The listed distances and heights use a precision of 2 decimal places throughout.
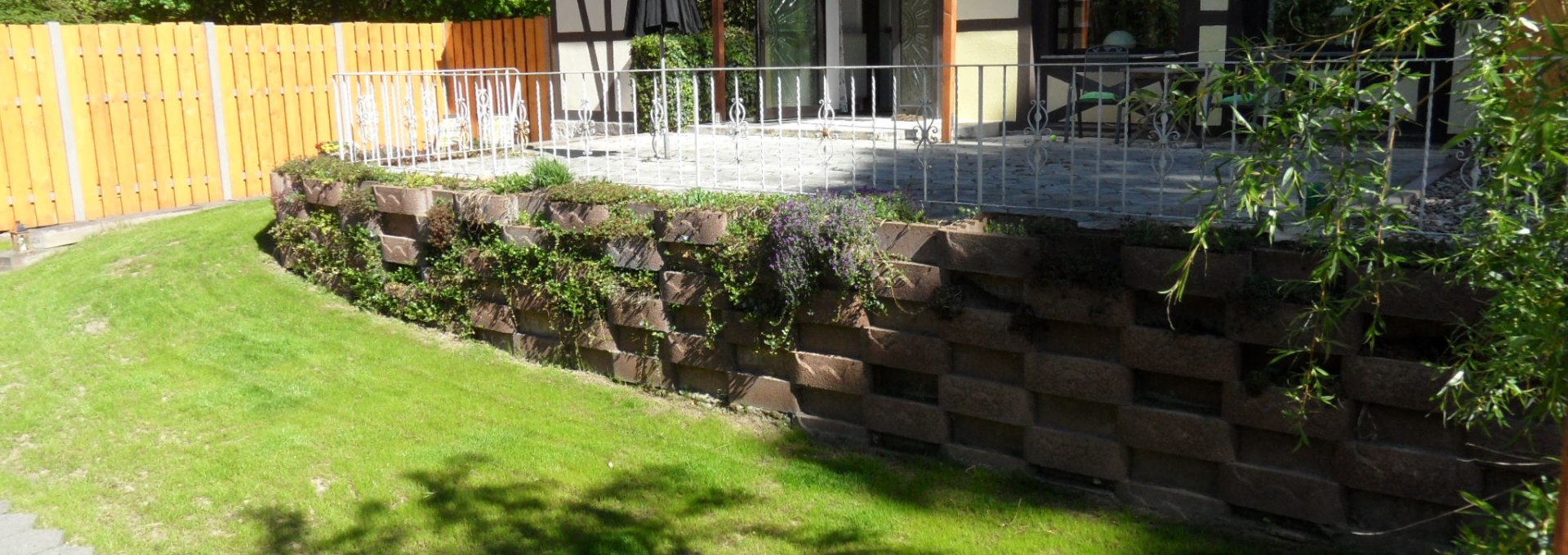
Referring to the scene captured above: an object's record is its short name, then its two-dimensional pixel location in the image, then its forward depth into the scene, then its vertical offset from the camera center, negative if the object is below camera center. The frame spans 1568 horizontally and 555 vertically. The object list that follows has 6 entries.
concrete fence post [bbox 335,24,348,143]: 9.25 -0.12
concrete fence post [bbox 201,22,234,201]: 12.62 -0.21
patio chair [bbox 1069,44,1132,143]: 10.14 -0.07
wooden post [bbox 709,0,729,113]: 13.43 +0.40
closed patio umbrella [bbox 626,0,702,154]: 11.06 +0.60
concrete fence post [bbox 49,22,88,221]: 11.45 -0.21
